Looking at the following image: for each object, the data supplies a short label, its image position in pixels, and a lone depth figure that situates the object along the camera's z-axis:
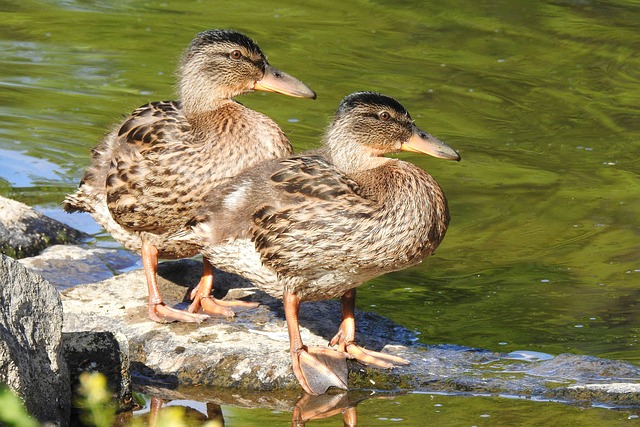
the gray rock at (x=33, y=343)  9.50
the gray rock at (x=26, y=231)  16.30
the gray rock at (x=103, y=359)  10.91
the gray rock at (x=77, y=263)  15.50
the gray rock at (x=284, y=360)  11.56
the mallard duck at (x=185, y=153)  13.29
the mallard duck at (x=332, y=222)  11.73
